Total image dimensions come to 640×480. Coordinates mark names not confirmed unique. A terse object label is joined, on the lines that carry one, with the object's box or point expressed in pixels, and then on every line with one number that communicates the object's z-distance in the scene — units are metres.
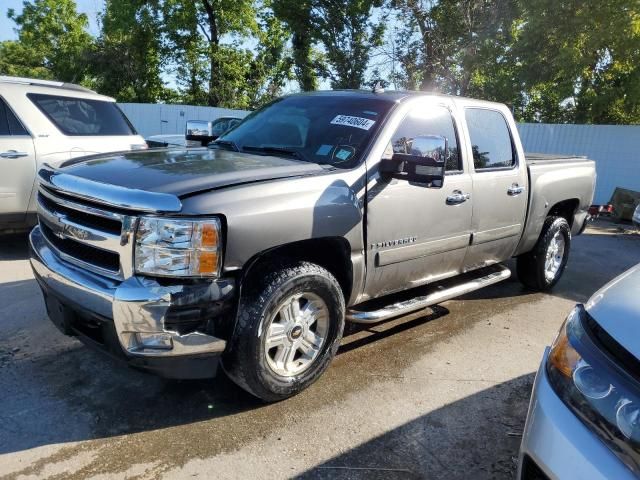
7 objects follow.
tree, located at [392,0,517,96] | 17.25
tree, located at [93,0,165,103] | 26.75
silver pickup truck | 2.62
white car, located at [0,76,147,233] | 5.76
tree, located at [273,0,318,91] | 24.55
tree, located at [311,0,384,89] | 24.20
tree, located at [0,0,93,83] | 34.50
